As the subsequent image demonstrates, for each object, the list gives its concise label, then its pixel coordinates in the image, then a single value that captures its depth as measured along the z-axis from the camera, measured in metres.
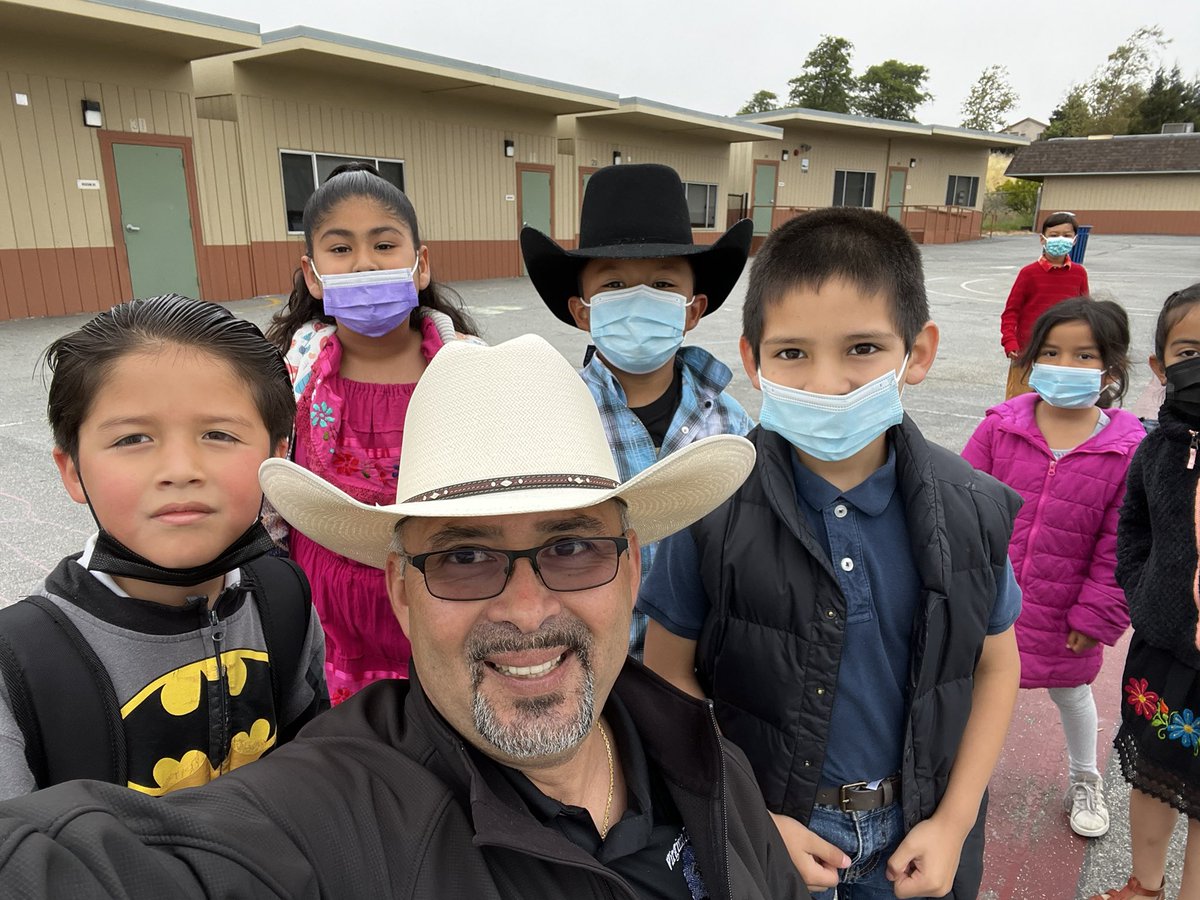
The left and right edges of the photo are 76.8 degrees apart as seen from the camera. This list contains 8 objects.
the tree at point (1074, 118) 56.31
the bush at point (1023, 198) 45.47
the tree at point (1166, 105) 52.03
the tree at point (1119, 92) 54.28
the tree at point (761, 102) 56.66
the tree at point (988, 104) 66.06
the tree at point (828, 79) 50.00
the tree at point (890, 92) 52.72
